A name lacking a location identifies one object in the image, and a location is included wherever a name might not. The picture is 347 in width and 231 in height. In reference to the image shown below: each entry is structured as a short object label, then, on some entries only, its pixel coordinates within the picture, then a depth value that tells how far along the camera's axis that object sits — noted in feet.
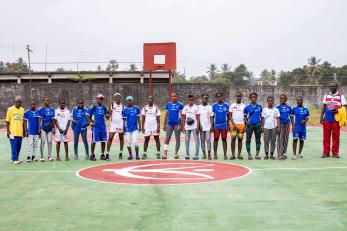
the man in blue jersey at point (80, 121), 38.98
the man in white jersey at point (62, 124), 38.97
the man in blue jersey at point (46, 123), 38.27
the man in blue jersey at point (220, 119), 38.04
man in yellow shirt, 37.42
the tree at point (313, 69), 223.02
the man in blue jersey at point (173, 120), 38.91
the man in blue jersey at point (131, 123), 38.96
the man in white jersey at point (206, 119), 38.37
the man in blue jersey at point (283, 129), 38.45
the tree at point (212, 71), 310.76
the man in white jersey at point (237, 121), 38.09
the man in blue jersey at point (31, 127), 37.83
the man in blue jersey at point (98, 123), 38.58
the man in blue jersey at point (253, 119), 37.99
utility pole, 126.52
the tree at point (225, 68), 351.05
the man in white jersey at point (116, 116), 38.78
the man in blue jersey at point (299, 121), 39.06
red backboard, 55.11
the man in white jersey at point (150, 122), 39.29
